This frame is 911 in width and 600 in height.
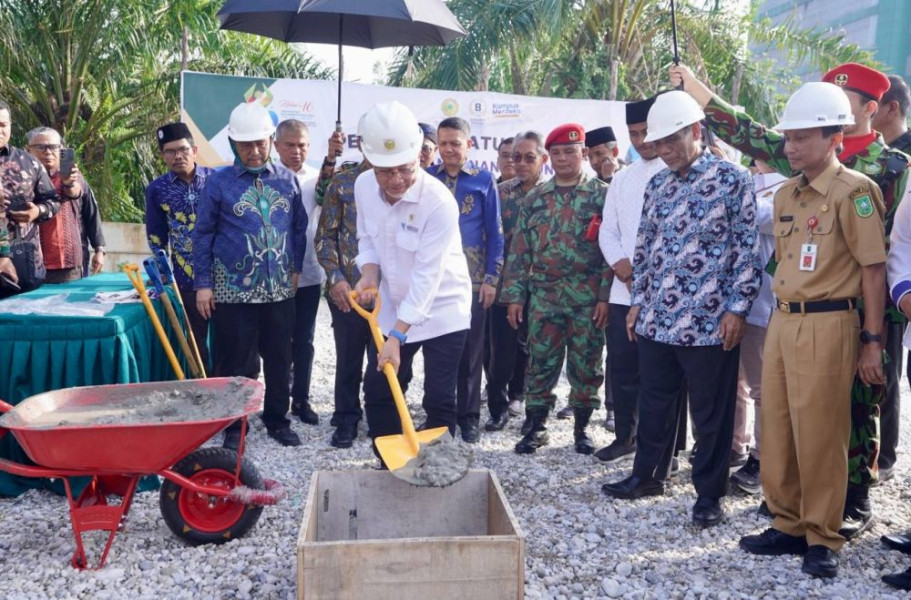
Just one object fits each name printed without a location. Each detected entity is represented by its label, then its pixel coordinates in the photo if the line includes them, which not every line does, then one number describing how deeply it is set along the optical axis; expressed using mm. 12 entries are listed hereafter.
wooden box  2326
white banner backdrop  7805
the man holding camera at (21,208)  4520
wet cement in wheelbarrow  3084
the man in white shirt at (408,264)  3088
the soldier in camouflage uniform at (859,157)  3246
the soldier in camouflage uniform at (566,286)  4488
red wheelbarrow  2779
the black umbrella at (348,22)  4438
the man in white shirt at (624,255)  4141
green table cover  3559
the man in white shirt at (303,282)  4898
